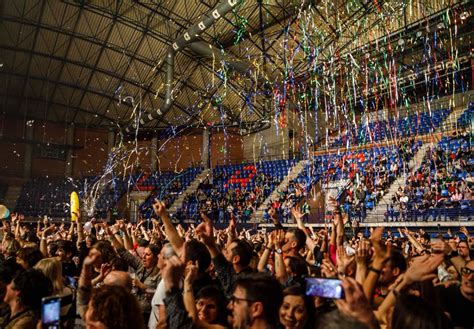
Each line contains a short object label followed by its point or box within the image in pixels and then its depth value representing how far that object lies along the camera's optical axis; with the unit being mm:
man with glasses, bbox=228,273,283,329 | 2197
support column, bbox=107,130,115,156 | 28359
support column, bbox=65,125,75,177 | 28359
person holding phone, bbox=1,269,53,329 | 2576
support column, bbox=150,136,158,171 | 28414
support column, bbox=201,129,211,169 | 26941
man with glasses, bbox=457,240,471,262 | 4648
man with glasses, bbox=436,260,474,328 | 2885
